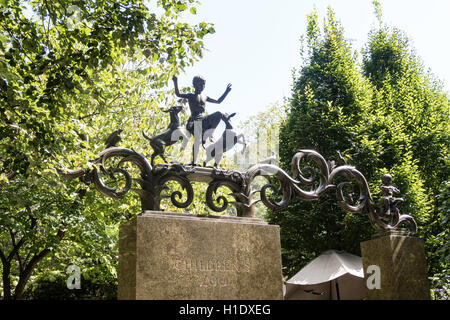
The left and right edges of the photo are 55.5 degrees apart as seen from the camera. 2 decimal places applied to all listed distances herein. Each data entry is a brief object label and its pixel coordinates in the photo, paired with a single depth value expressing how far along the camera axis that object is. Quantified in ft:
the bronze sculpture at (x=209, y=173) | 18.02
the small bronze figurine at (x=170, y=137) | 19.27
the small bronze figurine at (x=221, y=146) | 20.18
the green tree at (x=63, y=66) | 21.06
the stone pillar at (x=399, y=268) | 23.03
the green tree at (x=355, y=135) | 53.67
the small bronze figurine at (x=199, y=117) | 20.02
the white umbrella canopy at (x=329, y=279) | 45.14
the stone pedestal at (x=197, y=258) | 16.06
